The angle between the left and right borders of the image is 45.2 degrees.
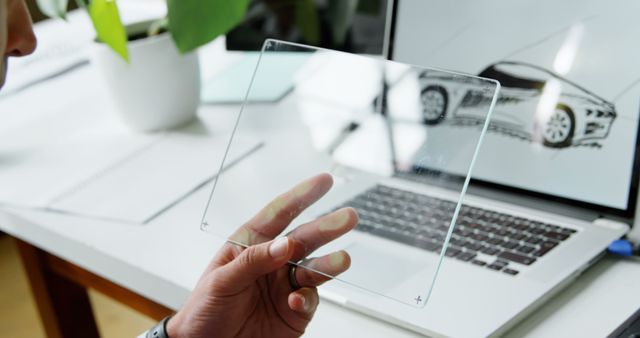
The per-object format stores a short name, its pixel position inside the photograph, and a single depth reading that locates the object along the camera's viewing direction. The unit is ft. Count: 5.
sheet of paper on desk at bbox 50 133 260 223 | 3.29
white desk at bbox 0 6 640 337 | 2.50
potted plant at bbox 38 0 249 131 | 3.37
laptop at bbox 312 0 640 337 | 2.58
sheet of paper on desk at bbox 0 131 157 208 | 3.48
